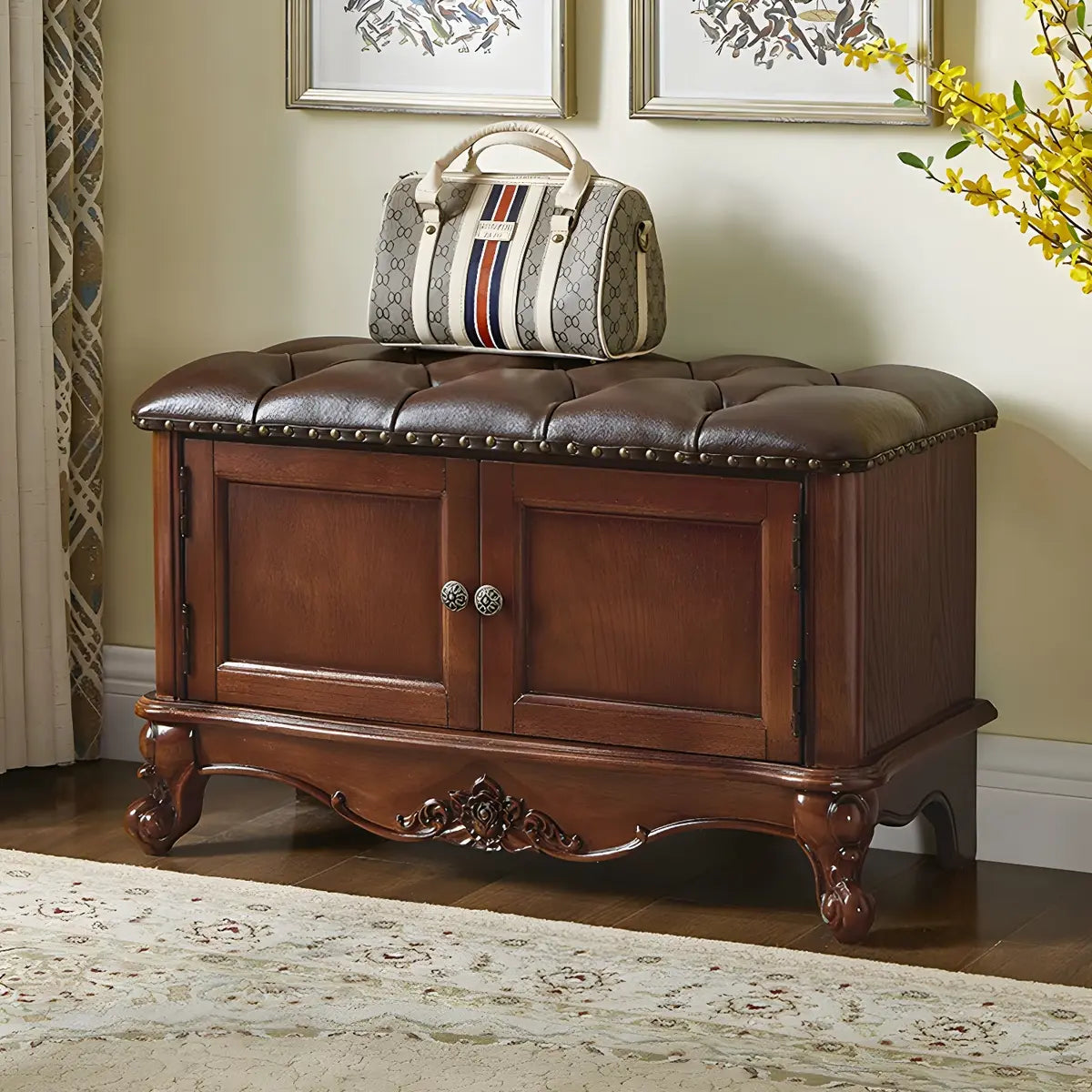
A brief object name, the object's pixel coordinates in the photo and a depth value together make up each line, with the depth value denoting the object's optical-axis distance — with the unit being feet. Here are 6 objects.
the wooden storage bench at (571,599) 13.73
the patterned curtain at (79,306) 17.94
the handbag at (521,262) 15.15
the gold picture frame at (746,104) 15.41
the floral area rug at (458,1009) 11.63
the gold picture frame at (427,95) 16.57
